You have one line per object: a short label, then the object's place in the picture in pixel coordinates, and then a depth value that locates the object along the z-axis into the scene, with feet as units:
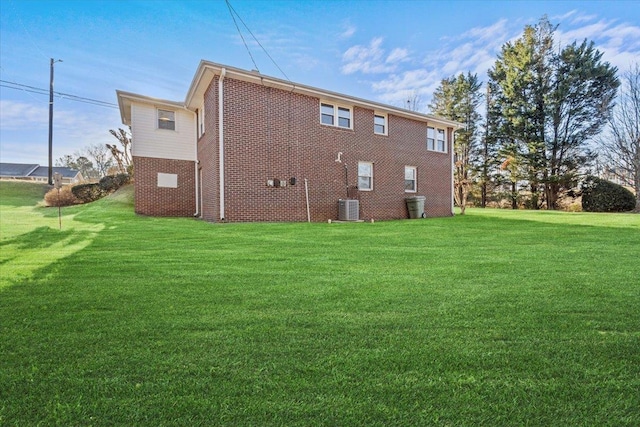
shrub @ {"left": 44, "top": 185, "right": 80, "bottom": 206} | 55.93
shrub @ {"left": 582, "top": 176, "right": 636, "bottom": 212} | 61.26
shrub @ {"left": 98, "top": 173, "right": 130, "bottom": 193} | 59.36
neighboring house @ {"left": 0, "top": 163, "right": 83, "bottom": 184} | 152.50
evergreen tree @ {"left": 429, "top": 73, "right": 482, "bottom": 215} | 99.55
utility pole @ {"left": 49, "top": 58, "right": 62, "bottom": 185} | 76.44
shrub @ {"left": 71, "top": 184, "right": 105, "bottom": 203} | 57.47
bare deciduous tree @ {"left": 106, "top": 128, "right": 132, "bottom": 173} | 64.85
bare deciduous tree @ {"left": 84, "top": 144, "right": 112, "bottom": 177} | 145.48
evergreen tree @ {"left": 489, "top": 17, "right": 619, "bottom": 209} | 74.38
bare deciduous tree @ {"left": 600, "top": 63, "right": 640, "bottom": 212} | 61.16
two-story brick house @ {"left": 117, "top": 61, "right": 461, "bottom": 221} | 33.50
